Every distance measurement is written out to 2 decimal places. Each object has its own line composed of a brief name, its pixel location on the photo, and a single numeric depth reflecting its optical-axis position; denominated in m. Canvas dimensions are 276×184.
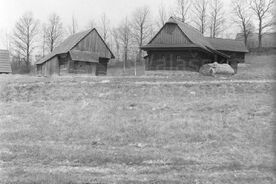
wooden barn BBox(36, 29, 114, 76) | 27.91
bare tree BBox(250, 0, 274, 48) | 51.00
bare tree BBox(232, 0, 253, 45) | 55.72
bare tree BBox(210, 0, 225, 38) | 58.41
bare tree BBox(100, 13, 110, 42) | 62.41
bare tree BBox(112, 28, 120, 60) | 62.10
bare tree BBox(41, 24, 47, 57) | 61.97
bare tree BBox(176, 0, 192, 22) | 57.00
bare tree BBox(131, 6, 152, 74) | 59.31
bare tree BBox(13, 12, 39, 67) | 57.66
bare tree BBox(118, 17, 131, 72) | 60.16
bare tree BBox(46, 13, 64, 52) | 60.95
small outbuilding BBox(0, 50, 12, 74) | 30.16
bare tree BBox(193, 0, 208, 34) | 57.24
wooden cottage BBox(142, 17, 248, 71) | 24.61
